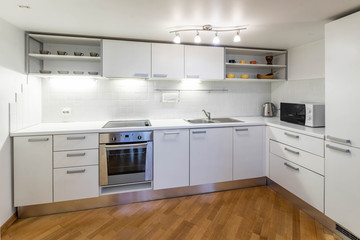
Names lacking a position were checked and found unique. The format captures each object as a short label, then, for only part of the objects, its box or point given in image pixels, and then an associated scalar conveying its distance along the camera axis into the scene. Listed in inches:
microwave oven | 98.1
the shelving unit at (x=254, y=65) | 126.6
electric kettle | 138.2
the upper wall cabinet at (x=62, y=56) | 98.0
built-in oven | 94.4
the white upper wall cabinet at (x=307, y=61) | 108.6
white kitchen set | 75.9
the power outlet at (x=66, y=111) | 111.3
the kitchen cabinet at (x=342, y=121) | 68.6
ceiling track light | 90.1
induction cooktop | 103.9
